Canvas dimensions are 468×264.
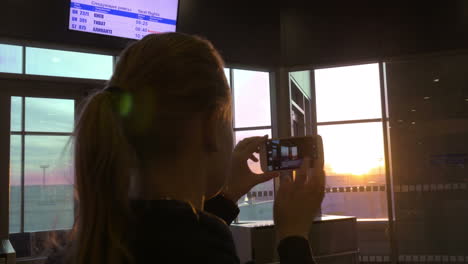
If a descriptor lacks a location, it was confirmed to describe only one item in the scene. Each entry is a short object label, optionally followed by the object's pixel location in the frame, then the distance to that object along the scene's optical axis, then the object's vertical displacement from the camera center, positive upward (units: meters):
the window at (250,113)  7.19 +0.88
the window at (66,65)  4.42 +1.18
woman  0.55 +0.01
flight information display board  3.80 +1.33
